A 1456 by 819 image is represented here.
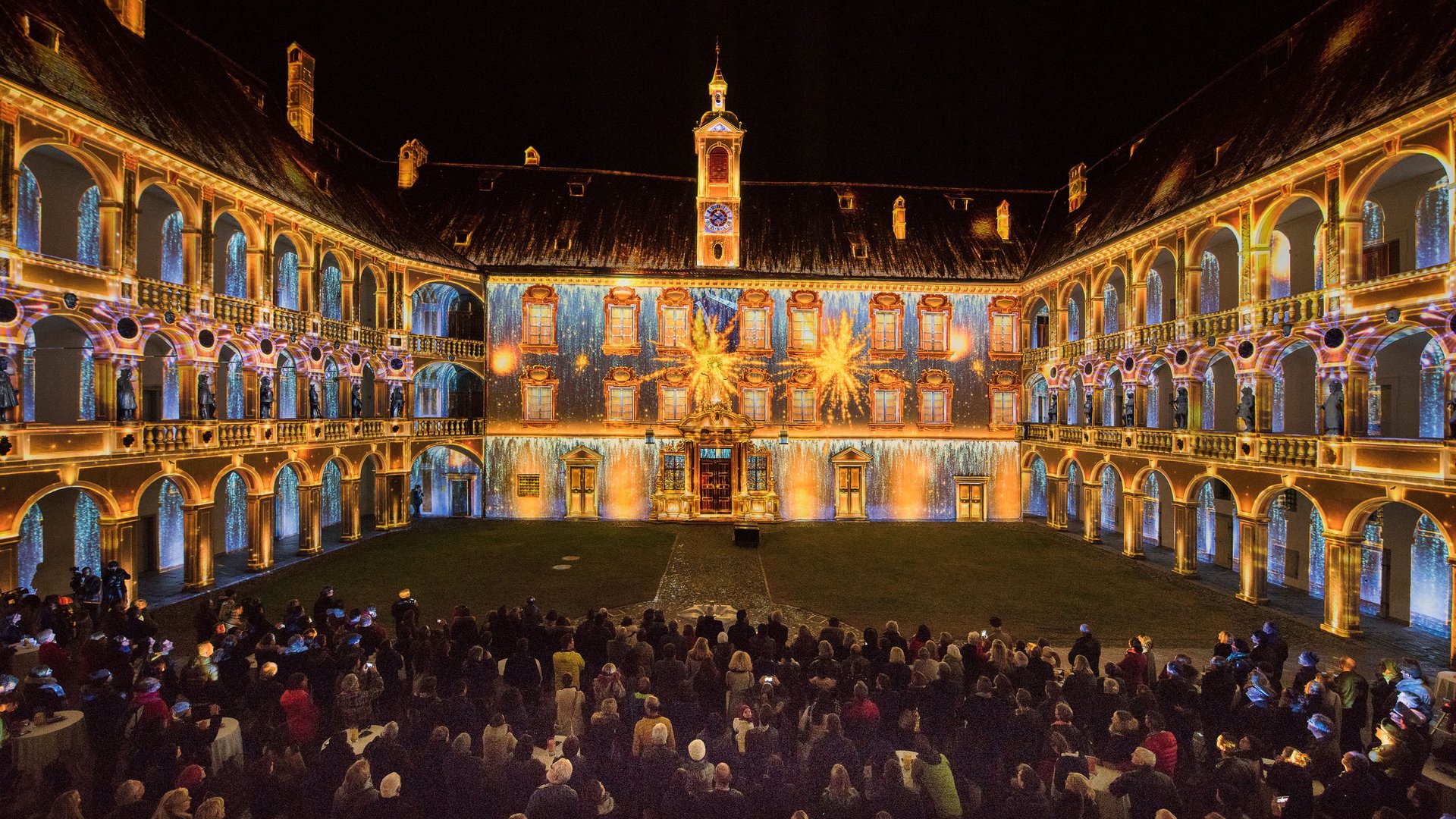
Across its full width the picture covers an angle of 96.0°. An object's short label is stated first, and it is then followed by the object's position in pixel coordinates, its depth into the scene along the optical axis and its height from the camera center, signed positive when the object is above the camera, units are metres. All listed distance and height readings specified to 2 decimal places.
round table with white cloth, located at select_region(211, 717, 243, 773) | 8.79 -4.51
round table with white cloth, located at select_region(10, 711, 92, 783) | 8.65 -4.45
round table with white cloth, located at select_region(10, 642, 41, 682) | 11.43 -4.28
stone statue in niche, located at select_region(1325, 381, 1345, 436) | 17.94 +0.13
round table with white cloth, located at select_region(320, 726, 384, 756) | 10.44 -5.26
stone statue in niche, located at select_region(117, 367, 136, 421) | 18.75 +0.52
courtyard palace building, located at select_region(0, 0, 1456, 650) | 17.80 +3.22
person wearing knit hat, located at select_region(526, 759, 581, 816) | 6.74 -3.99
